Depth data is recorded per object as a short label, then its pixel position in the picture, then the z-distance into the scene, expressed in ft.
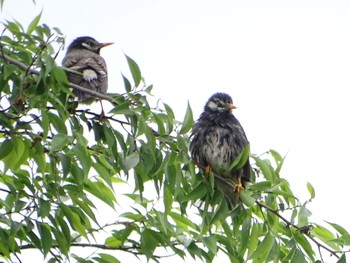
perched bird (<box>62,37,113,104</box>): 44.60
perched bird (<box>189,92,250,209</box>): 46.05
